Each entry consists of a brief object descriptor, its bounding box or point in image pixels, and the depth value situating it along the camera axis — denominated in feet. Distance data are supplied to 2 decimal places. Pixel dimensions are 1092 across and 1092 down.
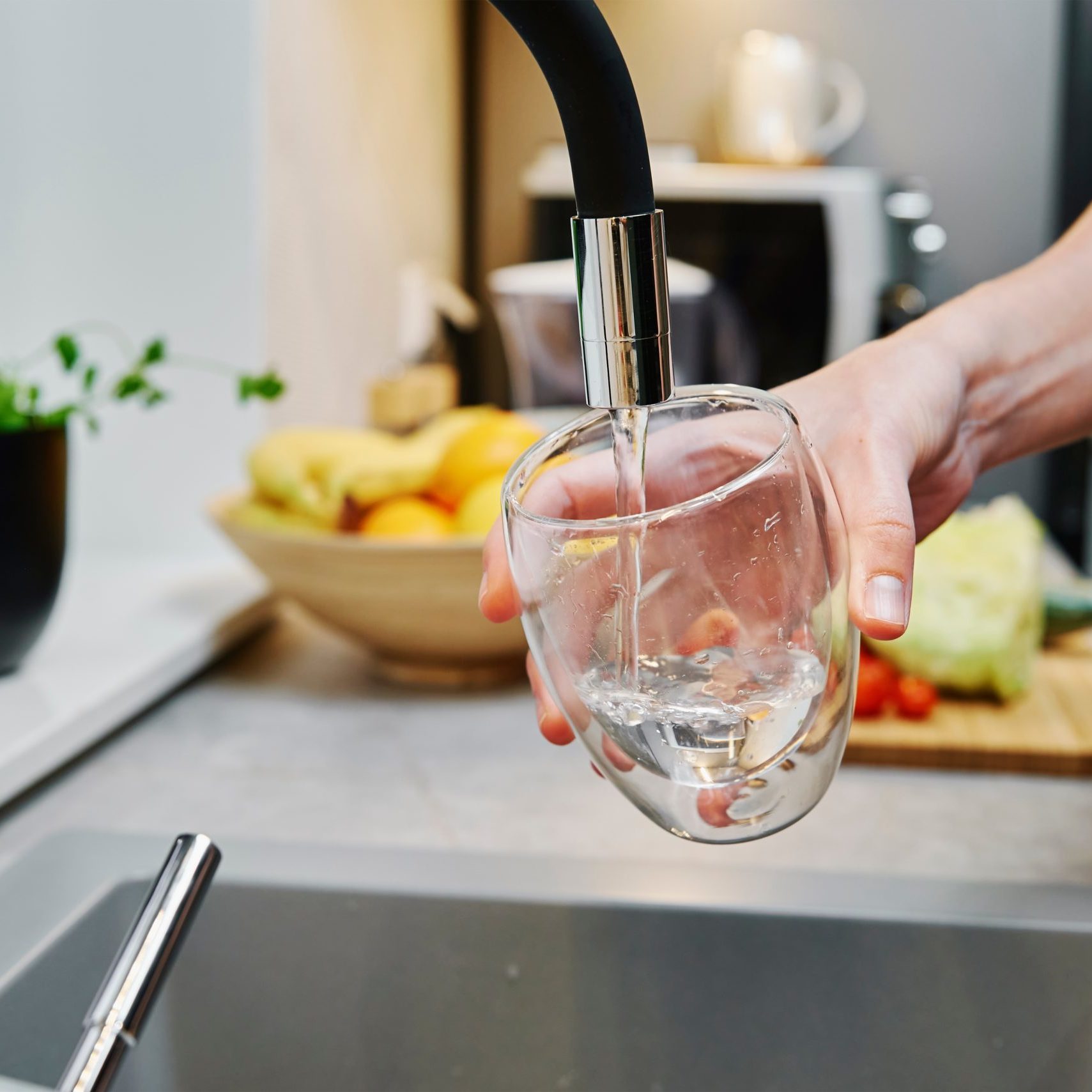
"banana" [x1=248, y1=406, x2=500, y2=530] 2.84
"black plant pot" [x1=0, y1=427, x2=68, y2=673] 2.36
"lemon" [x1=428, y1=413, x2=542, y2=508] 2.84
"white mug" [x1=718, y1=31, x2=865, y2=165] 8.54
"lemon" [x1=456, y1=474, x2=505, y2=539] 2.70
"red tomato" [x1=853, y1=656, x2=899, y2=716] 2.56
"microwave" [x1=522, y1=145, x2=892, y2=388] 8.29
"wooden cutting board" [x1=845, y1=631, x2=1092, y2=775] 2.39
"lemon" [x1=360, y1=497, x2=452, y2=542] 2.73
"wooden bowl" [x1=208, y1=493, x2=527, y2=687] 2.61
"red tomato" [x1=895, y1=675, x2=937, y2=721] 2.53
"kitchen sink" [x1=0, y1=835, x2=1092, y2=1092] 1.62
